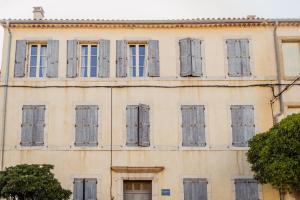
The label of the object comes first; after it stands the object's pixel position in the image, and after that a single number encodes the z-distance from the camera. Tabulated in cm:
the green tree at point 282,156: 1703
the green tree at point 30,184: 1606
